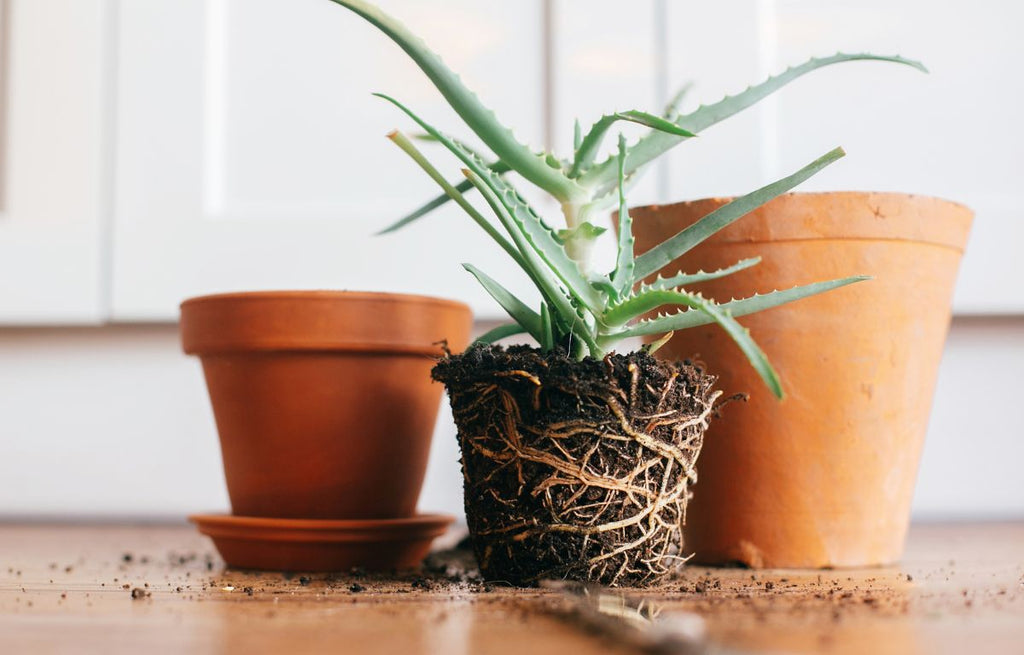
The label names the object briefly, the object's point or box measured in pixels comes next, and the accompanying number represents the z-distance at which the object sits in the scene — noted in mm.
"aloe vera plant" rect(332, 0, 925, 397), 551
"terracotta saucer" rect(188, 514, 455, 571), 684
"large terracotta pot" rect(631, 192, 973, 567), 696
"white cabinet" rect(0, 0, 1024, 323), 1071
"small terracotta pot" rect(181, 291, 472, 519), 708
